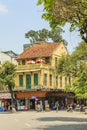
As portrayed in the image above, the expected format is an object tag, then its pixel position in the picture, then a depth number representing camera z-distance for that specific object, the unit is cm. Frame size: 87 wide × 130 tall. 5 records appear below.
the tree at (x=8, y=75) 4542
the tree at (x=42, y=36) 6450
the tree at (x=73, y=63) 3641
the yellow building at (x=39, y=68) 5010
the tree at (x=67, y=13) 1259
